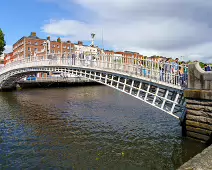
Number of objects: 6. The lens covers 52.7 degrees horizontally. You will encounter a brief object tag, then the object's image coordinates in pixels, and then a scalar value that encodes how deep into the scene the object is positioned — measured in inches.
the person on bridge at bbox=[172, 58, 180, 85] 393.4
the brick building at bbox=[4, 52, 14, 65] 2997.0
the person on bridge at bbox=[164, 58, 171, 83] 407.4
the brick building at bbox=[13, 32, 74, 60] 2318.7
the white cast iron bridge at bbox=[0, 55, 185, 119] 403.2
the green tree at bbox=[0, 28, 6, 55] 1697.8
